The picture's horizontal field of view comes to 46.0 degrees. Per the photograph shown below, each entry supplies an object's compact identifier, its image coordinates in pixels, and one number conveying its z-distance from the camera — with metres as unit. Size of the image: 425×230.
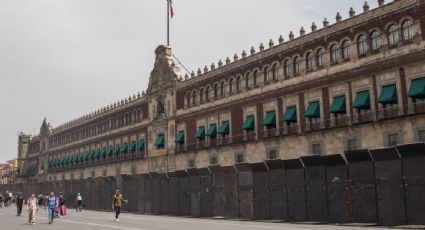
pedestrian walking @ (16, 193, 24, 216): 36.81
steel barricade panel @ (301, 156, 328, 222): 23.97
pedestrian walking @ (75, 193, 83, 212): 44.78
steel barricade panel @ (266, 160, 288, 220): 25.98
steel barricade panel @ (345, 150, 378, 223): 21.94
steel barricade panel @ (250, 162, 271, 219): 26.97
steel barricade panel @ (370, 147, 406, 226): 20.70
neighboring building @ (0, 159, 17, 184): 127.60
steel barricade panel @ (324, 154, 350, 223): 23.00
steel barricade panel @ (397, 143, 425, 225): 19.89
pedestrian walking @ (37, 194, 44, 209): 52.46
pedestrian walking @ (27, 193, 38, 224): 27.20
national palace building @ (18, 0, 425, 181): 32.34
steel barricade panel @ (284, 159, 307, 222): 24.97
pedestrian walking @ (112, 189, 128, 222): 28.58
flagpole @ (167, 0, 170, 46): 57.34
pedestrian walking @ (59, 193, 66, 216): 37.06
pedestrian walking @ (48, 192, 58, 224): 27.81
